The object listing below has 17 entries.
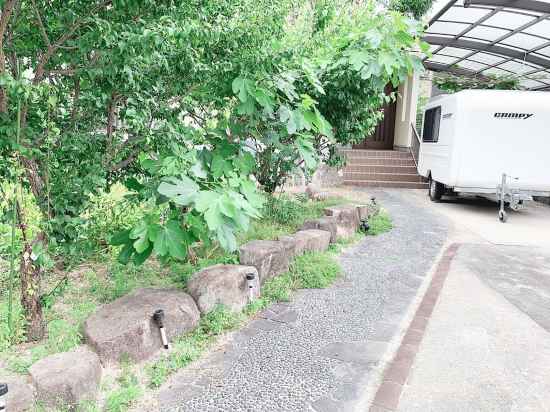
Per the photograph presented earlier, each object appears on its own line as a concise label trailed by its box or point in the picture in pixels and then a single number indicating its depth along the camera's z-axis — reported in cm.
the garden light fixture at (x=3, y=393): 182
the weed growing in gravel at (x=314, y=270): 425
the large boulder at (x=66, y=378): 207
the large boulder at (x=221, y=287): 327
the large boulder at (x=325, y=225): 568
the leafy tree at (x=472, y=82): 1360
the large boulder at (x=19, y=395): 197
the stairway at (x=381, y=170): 1231
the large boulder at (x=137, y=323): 255
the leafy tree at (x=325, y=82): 299
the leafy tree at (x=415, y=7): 1007
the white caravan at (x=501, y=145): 839
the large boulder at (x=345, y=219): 610
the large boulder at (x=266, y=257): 396
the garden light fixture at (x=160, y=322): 274
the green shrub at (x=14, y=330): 247
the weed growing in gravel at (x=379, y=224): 664
